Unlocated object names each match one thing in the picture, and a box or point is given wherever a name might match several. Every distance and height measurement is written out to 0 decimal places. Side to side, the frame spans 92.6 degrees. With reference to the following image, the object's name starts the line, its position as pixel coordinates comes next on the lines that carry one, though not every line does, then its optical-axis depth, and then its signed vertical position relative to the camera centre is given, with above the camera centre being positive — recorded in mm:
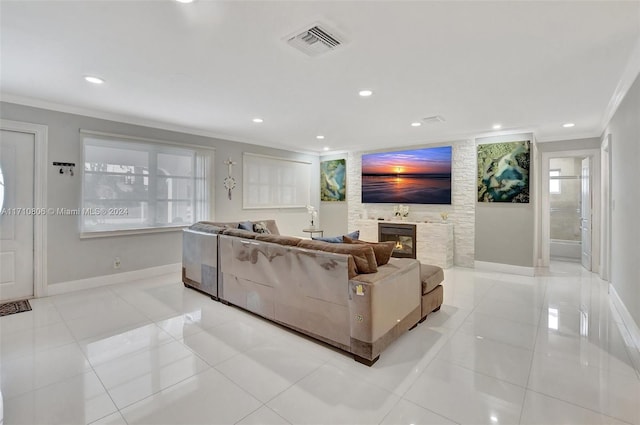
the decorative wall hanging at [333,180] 7734 +805
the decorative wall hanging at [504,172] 5203 +716
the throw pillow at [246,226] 4625 -238
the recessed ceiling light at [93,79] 3074 +1328
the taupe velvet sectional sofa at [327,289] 2426 -721
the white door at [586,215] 5640 -39
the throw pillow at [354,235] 3311 -261
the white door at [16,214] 3744 -67
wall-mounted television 6082 +750
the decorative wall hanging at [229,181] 5949 +578
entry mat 3460 -1161
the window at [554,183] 7250 +711
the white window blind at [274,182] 6406 +659
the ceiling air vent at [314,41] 2203 +1289
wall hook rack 4054 +584
